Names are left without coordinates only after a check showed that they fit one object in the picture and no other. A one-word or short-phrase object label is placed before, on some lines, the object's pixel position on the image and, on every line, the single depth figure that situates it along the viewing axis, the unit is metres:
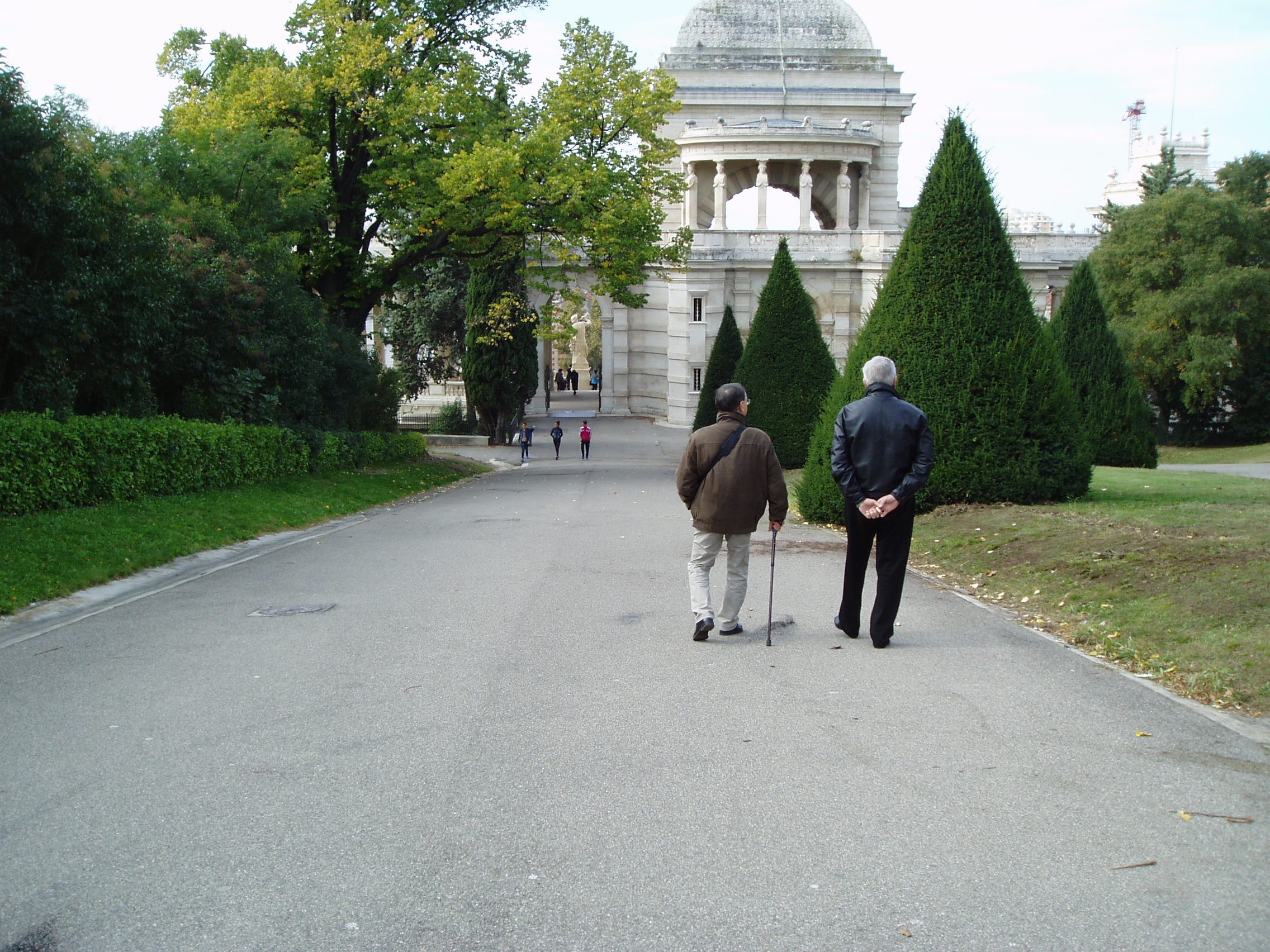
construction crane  99.38
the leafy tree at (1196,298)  48.53
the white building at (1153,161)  88.19
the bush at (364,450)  24.61
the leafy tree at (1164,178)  61.03
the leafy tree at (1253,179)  53.78
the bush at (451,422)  48.97
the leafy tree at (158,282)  15.32
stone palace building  53.16
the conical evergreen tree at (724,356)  36.84
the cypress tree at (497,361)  43.12
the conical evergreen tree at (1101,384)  27.31
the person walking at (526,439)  40.12
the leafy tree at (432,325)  51.34
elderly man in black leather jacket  8.30
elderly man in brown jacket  8.60
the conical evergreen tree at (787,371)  29.31
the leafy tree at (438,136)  26.42
